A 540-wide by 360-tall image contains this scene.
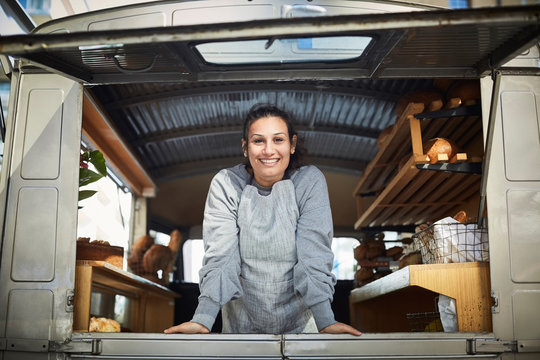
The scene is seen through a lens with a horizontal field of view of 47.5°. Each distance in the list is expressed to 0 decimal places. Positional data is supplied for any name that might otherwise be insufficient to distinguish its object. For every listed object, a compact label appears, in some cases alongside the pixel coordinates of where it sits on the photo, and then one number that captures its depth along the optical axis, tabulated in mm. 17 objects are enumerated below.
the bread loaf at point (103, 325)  3867
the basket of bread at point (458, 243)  3312
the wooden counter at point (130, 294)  3256
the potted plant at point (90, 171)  3523
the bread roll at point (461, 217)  3605
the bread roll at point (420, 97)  4086
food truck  2785
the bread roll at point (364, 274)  5359
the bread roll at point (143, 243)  5710
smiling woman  3105
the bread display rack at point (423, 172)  3848
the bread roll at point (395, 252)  5344
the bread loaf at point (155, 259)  5504
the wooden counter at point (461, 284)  3125
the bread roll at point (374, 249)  5371
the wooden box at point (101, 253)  3516
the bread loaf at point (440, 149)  3787
